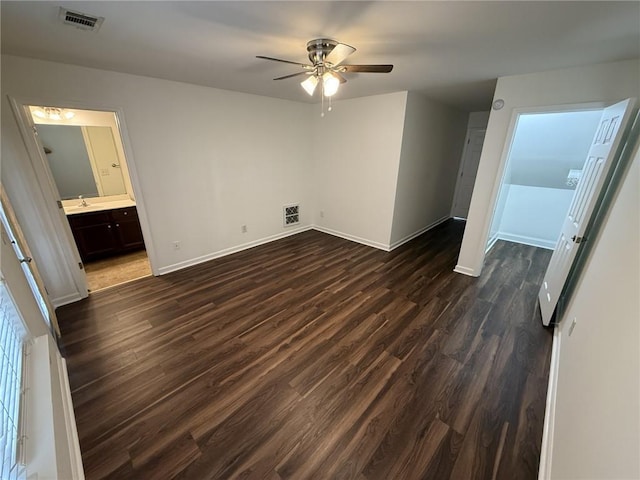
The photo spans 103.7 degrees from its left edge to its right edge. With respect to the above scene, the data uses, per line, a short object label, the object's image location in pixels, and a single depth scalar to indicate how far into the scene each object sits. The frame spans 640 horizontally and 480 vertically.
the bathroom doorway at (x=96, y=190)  3.54
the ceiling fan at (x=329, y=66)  1.84
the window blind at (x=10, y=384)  0.86
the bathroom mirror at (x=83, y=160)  3.62
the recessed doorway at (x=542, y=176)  3.84
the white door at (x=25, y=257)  1.94
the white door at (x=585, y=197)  1.99
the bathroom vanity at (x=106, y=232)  3.61
